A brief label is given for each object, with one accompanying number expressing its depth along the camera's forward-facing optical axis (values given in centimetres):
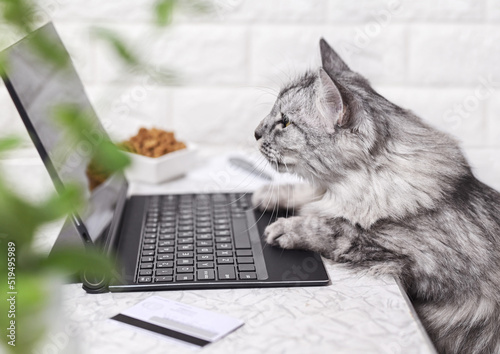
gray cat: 109
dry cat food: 164
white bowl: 159
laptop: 91
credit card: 86
